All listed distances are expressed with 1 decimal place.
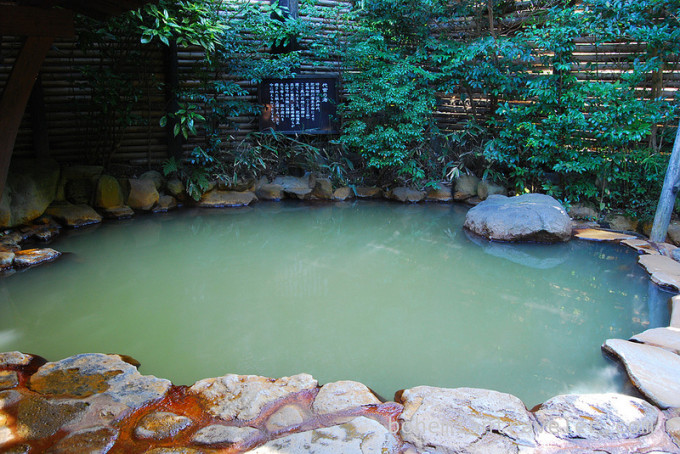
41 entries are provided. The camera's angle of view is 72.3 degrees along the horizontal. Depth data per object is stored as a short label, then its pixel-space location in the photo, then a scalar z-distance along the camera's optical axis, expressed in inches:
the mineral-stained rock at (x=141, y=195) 239.8
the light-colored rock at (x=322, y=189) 279.9
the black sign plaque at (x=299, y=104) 282.0
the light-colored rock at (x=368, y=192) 286.0
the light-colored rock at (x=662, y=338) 108.2
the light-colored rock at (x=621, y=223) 217.2
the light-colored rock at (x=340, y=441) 73.0
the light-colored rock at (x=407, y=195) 277.0
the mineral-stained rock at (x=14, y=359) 99.7
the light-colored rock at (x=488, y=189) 265.6
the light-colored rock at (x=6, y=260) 161.2
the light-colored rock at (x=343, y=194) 282.0
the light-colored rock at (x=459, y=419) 77.0
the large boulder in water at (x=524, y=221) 198.1
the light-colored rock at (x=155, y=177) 254.5
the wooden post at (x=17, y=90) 119.0
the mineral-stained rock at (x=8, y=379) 90.7
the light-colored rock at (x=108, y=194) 230.7
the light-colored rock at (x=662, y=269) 150.8
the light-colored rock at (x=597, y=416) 80.0
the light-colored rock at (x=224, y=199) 262.4
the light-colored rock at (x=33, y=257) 164.7
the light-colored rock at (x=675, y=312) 121.0
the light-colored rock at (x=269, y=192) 277.6
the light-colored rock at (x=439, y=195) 279.0
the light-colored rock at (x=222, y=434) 76.4
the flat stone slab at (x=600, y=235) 201.1
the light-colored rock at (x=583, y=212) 229.0
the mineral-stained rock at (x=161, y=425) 78.2
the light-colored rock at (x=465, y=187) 274.1
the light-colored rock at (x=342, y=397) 85.7
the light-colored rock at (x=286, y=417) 81.4
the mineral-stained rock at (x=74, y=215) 212.5
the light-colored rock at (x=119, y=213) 231.1
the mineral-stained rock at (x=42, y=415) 77.5
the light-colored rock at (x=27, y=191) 190.5
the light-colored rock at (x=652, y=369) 91.1
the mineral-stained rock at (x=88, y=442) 73.7
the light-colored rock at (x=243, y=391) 85.0
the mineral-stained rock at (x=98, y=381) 88.6
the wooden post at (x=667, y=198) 185.2
